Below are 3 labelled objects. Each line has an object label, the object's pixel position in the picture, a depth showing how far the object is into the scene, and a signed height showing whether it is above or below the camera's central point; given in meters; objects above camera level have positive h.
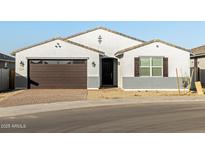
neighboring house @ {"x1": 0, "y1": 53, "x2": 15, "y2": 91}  26.60 +0.00
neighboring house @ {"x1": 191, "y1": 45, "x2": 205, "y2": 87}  32.31 +1.32
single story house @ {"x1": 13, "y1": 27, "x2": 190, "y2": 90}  25.97 +1.36
